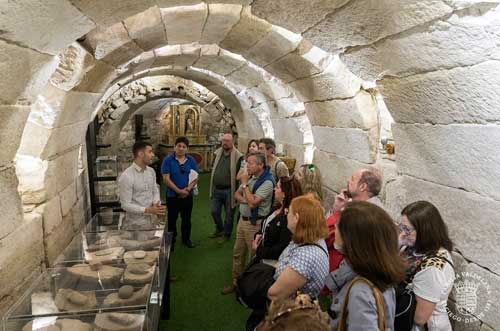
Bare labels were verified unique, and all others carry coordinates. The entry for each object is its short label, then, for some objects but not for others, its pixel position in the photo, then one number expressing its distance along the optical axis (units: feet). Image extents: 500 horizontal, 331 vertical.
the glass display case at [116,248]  8.54
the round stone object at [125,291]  6.89
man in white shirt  12.52
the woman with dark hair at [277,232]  8.84
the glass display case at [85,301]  5.94
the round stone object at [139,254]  8.75
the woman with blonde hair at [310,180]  10.73
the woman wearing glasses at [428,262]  6.64
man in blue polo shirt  16.24
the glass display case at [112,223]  10.94
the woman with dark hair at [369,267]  5.28
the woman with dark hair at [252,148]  16.57
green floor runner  11.60
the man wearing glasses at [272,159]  14.87
